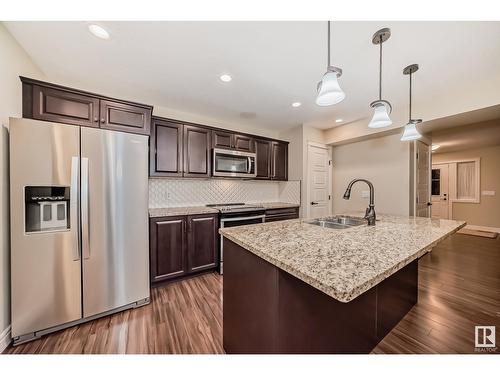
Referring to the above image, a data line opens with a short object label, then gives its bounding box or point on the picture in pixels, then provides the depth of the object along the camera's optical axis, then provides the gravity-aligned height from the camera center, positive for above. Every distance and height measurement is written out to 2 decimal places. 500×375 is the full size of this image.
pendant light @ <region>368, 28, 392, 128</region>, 1.59 +0.64
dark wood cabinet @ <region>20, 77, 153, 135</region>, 1.73 +0.77
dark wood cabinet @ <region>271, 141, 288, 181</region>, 3.84 +0.51
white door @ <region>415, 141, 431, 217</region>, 3.39 +0.11
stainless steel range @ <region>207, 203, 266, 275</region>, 2.82 -0.45
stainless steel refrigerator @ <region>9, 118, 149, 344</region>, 1.51 -0.33
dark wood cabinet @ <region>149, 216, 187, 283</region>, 2.35 -0.78
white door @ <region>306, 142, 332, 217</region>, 3.82 +0.10
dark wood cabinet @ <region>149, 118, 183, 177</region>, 2.61 +0.52
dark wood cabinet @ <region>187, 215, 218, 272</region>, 2.60 -0.79
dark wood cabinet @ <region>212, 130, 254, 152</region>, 3.13 +0.77
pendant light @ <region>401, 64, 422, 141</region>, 1.98 +0.60
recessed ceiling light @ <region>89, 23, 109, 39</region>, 1.45 +1.19
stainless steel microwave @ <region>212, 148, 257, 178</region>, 3.11 +0.38
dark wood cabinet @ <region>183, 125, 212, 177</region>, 2.87 +0.53
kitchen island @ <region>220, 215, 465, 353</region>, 0.79 -0.50
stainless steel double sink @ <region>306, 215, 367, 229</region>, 1.88 -0.36
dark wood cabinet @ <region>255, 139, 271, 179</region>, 3.64 +0.54
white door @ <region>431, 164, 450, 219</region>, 6.27 -0.17
